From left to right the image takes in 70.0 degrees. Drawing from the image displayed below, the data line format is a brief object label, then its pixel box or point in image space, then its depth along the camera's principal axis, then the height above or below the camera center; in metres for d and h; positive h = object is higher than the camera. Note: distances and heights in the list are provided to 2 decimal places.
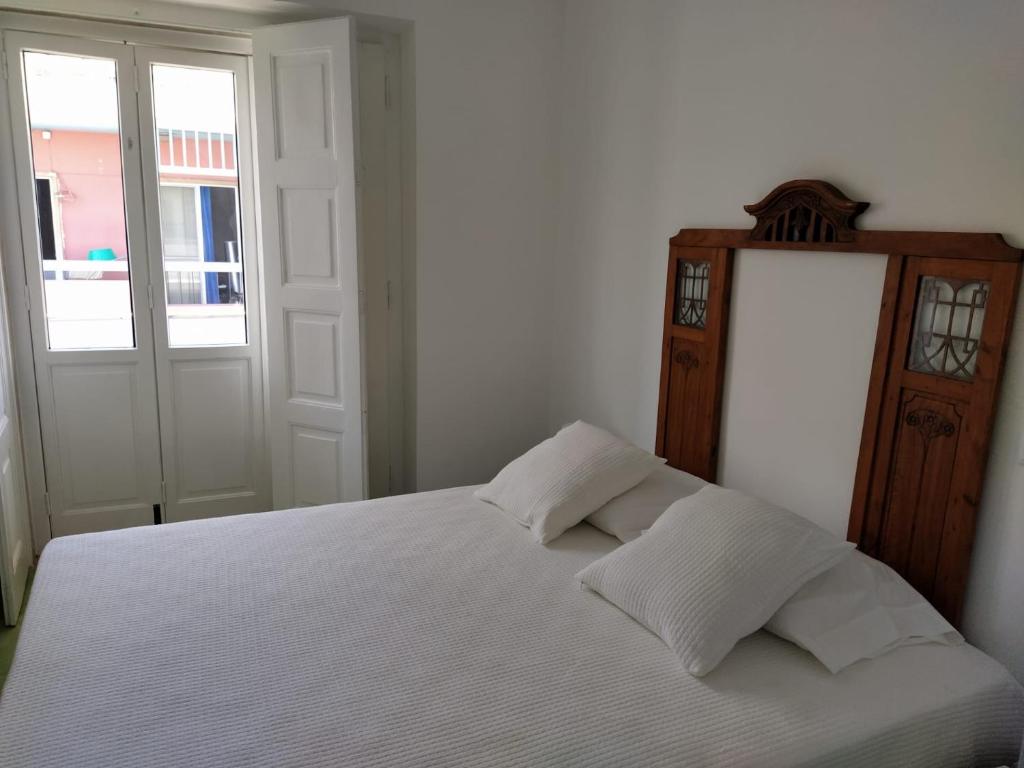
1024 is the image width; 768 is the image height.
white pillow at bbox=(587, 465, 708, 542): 2.16 -0.76
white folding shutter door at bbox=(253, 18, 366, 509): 2.89 -0.07
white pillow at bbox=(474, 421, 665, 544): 2.22 -0.71
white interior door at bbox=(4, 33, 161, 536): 2.91 -0.20
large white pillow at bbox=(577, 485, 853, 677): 1.62 -0.74
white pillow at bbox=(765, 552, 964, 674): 1.62 -0.81
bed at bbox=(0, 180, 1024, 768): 1.36 -0.88
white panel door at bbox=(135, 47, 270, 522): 3.09 -0.19
